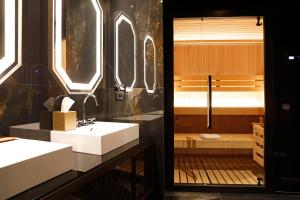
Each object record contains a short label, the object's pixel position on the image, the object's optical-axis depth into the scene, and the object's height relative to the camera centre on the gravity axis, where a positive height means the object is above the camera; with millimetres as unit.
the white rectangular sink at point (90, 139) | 1552 -246
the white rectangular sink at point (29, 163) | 907 -256
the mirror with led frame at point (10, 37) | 1425 +365
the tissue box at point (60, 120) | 1610 -129
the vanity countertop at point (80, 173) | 953 -344
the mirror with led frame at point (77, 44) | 1854 +457
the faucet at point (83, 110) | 2048 -93
